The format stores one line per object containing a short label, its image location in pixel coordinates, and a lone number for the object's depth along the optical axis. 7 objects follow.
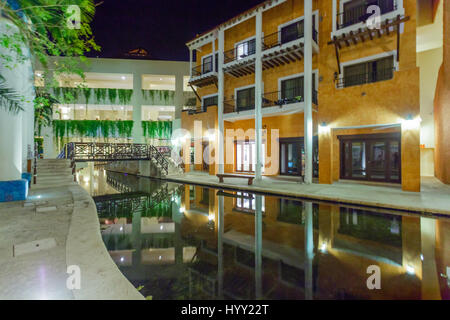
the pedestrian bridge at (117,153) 14.38
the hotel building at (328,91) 9.92
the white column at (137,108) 23.33
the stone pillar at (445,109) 11.23
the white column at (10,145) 6.75
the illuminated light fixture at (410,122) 9.04
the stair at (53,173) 10.60
